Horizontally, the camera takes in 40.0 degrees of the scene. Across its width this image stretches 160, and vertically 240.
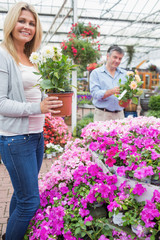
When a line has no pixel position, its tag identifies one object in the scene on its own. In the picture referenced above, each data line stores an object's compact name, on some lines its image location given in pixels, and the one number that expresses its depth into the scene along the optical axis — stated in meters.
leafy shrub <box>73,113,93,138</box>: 5.18
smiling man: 2.67
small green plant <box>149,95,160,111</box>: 5.62
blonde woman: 1.26
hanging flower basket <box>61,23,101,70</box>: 4.09
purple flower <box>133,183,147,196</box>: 1.22
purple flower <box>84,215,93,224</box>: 1.35
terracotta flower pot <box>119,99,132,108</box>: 2.36
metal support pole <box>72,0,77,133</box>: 4.54
